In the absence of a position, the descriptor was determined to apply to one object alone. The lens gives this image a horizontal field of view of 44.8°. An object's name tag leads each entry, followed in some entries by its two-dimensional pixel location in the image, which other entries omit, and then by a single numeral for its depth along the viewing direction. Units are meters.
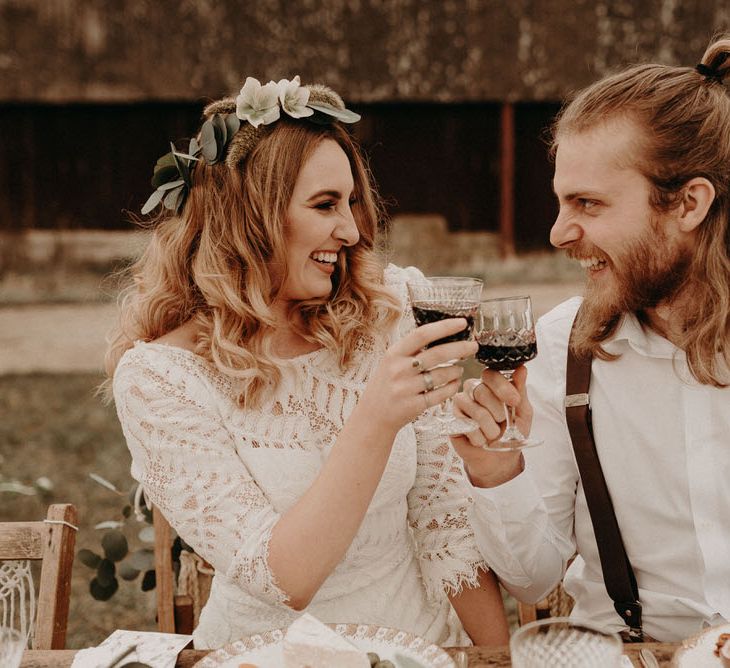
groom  2.34
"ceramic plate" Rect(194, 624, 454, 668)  1.73
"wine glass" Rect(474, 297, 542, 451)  2.07
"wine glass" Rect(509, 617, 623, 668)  1.46
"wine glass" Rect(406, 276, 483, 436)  2.00
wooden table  1.77
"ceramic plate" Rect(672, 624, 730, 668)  1.67
